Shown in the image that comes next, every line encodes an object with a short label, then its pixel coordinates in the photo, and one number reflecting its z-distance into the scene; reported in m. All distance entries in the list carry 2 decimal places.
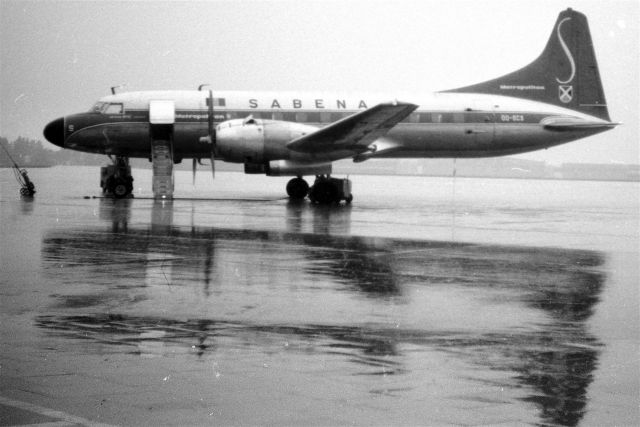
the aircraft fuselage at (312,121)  33.34
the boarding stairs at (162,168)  32.97
